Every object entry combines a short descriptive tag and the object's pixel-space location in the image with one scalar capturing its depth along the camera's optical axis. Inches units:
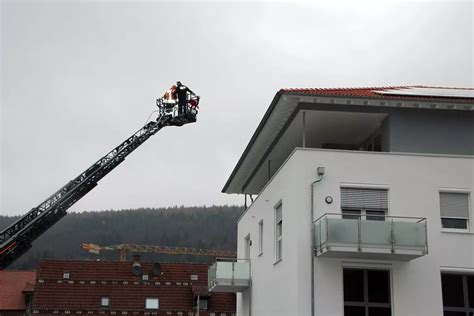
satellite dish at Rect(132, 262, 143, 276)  2076.8
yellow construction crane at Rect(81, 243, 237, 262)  3971.5
